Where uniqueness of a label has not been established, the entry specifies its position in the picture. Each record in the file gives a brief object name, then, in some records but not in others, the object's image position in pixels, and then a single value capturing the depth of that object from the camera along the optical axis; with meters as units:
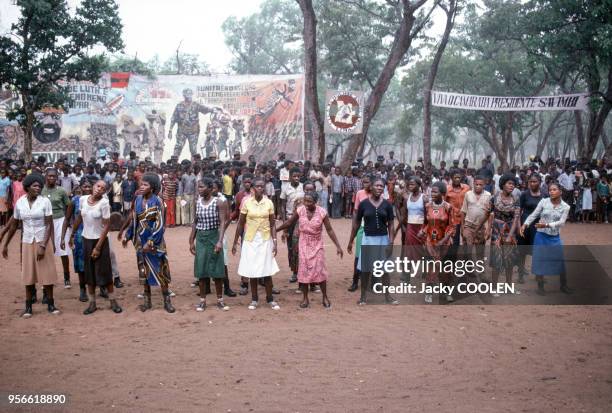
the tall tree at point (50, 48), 15.21
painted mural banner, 23.03
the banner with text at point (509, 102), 19.66
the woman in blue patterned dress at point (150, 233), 6.82
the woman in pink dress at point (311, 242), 7.07
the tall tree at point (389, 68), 18.14
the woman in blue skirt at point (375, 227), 7.28
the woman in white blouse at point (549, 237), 7.65
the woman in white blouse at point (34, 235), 6.80
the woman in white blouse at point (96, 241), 6.89
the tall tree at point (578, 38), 17.62
